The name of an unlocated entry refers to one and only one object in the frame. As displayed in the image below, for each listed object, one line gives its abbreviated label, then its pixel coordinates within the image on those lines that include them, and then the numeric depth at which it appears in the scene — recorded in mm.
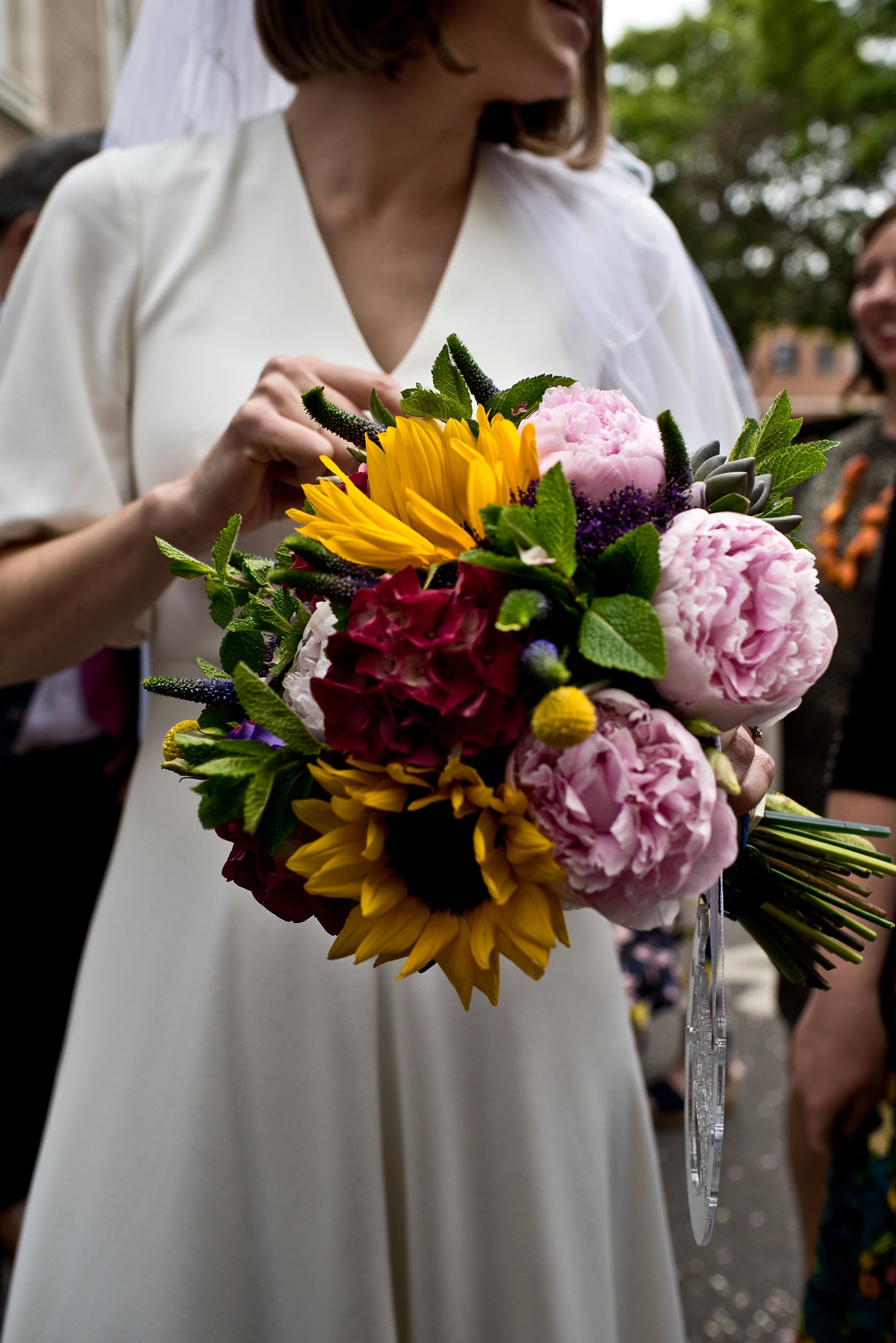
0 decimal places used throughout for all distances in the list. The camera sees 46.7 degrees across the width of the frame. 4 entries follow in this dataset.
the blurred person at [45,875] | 2502
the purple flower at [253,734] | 823
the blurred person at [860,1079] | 1602
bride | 1203
